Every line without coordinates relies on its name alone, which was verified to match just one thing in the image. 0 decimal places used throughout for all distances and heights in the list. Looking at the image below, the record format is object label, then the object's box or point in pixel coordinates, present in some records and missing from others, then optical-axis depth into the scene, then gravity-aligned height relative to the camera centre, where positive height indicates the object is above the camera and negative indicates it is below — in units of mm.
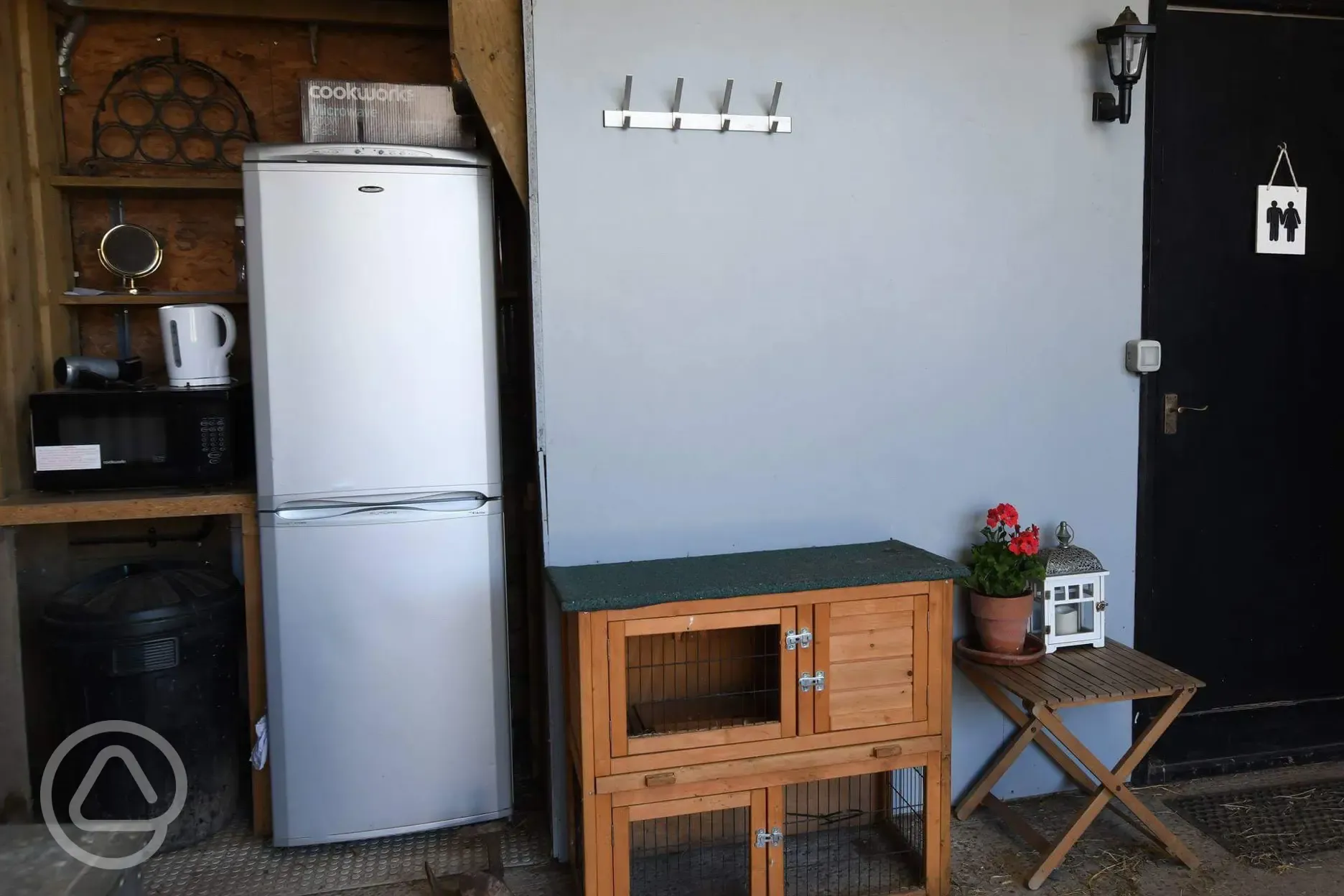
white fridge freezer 2482 -246
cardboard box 2605 +735
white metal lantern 2689 -620
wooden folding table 2398 -799
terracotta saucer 2570 -741
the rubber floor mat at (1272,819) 2611 -1263
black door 2867 -82
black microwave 2645 -136
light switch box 2803 +58
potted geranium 2576 -555
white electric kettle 2734 +131
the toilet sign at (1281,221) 2928 +463
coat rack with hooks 2438 +665
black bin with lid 2568 -784
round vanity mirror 3039 +426
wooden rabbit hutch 2152 -787
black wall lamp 2596 +877
